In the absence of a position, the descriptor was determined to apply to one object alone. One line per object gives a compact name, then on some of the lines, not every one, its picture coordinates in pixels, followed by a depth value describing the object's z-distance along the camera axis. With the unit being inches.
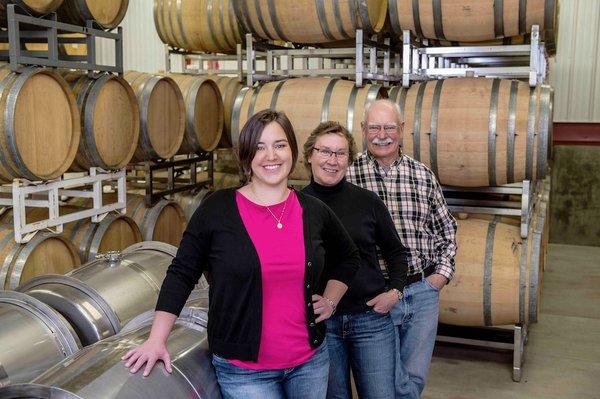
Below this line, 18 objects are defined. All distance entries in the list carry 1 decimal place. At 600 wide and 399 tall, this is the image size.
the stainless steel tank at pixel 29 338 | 100.9
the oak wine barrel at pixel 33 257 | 155.4
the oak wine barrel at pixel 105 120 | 182.1
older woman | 106.5
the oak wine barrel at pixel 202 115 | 237.8
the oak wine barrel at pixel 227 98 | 268.9
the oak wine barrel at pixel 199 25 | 301.4
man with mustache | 120.4
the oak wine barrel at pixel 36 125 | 151.5
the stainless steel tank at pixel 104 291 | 120.2
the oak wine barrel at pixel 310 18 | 199.2
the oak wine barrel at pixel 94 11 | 180.1
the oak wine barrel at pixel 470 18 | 179.3
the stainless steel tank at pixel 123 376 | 74.0
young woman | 81.3
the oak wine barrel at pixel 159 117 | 208.1
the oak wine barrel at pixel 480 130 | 173.6
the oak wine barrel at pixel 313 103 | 191.5
